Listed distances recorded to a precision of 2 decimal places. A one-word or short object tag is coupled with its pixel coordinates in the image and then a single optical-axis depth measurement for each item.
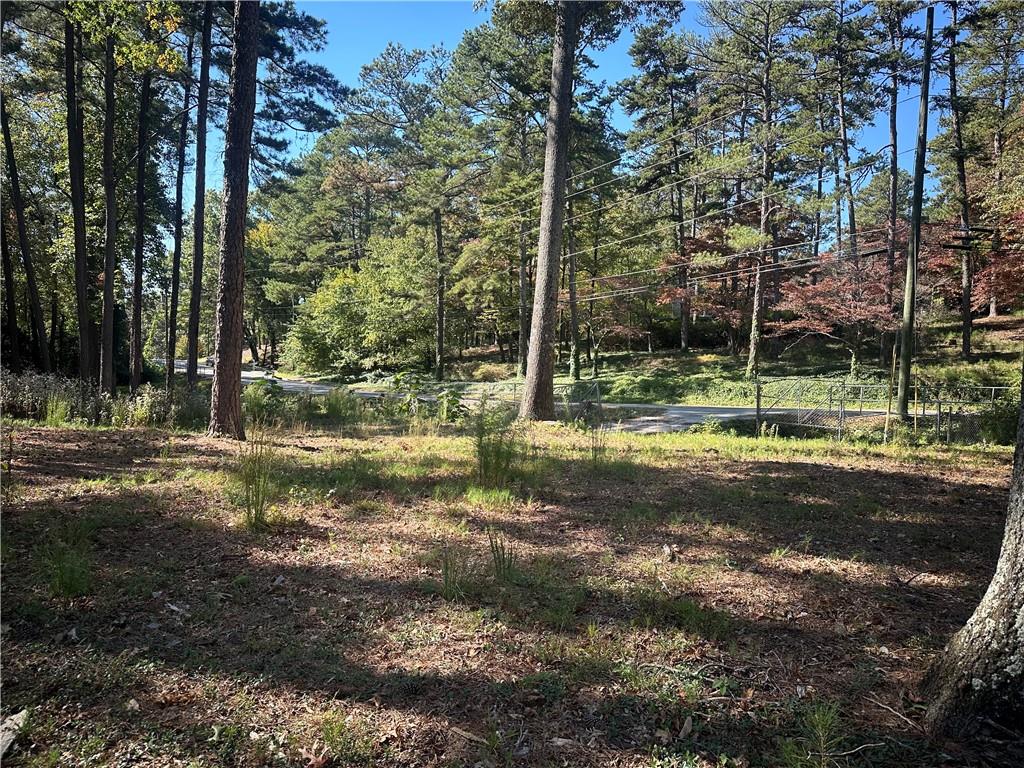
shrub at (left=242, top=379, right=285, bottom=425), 11.23
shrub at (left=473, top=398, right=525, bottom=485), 5.49
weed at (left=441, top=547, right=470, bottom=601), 3.11
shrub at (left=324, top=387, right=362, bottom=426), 12.09
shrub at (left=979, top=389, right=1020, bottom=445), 10.55
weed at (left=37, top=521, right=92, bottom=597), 2.85
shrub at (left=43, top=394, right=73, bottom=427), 8.75
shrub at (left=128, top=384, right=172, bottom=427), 9.40
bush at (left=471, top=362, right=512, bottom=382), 29.96
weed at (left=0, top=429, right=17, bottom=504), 4.28
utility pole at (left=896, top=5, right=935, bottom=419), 13.43
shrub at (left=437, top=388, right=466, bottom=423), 10.78
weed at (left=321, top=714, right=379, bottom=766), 1.92
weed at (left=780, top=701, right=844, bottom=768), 1.87
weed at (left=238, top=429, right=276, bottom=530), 4.04
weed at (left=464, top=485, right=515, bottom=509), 4.93
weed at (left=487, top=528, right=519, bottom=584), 3.34
